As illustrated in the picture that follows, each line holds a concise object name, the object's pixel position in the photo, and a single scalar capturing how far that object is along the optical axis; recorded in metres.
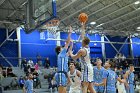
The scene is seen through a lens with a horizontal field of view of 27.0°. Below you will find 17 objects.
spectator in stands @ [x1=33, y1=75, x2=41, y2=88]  23.41
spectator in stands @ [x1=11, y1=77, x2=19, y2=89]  22.74
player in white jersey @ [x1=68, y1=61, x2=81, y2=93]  10.39
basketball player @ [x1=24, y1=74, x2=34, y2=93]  17.72
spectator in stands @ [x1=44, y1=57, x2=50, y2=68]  29.52
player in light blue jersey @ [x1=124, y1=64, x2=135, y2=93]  14.17
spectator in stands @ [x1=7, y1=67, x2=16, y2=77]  24.62
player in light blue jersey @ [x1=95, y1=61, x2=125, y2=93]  10.01
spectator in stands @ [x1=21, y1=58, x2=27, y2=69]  27.77
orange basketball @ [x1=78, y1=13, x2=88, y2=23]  9.04
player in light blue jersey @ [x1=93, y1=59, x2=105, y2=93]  10.24
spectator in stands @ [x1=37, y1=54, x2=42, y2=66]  30.78
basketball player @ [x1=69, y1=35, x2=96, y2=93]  8.35
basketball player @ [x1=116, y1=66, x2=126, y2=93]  14.50
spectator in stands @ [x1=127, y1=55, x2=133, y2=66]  34.22
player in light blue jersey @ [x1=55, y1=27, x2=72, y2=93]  9.36
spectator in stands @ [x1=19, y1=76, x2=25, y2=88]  23.16
